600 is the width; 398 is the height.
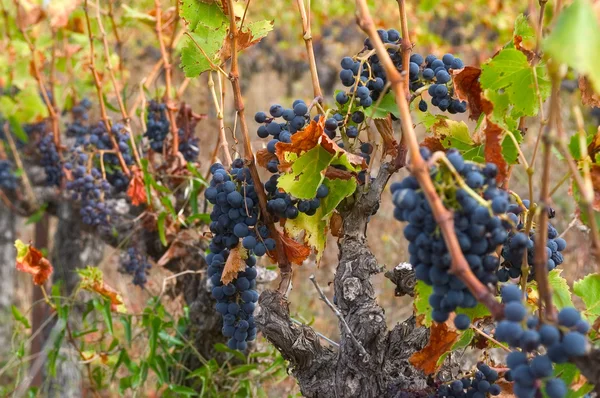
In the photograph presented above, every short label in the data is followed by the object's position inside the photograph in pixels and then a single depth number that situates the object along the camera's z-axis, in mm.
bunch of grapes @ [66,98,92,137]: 3049
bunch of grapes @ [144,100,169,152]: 2270
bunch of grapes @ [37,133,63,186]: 3033
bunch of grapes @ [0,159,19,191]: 3484
